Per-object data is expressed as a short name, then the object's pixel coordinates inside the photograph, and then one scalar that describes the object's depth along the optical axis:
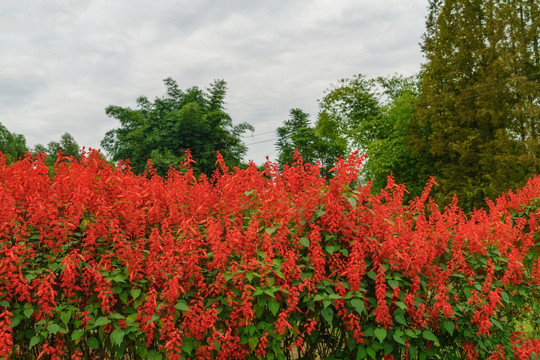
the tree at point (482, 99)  19.97
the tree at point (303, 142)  47.83
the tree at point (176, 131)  35.38
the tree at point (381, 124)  26.27
